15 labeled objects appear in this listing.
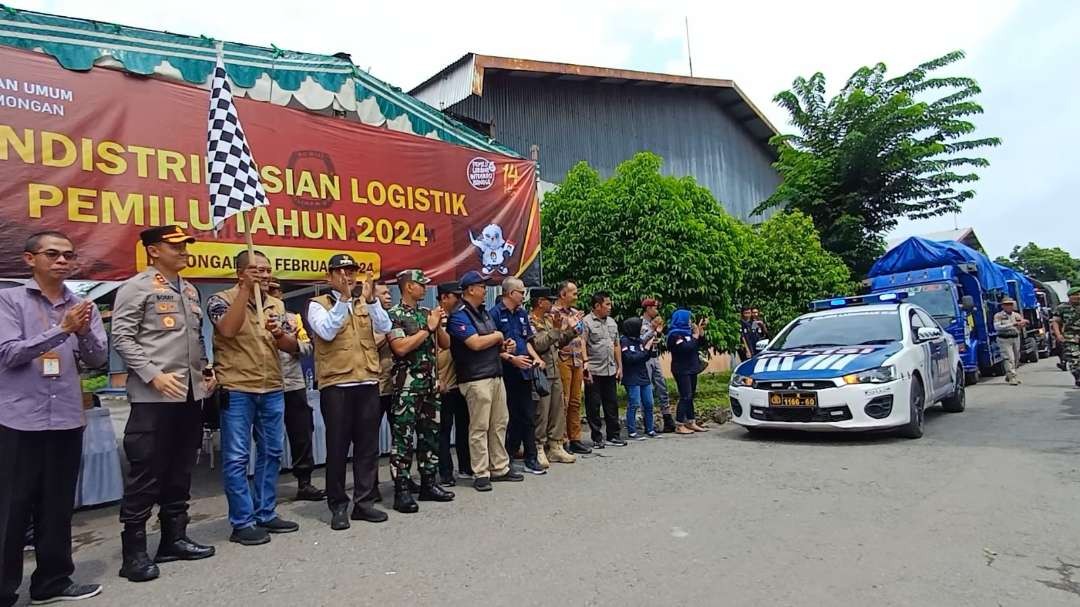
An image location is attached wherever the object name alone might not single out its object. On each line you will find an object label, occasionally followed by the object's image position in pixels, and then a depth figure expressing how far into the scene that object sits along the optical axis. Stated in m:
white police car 7.10
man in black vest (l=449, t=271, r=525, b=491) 5.75
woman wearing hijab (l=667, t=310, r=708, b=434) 8.73
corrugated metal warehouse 15.23
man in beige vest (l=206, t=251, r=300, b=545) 4.41
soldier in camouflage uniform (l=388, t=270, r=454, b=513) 5.15
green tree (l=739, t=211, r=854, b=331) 14.61
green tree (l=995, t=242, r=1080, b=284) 59.72
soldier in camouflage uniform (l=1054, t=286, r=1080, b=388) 10.81
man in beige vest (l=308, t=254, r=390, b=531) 4.68
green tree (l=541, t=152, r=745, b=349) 10.68
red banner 5.01
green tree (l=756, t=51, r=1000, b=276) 19.53
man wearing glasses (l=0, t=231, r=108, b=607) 3.40
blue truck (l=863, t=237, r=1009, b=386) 13.13
